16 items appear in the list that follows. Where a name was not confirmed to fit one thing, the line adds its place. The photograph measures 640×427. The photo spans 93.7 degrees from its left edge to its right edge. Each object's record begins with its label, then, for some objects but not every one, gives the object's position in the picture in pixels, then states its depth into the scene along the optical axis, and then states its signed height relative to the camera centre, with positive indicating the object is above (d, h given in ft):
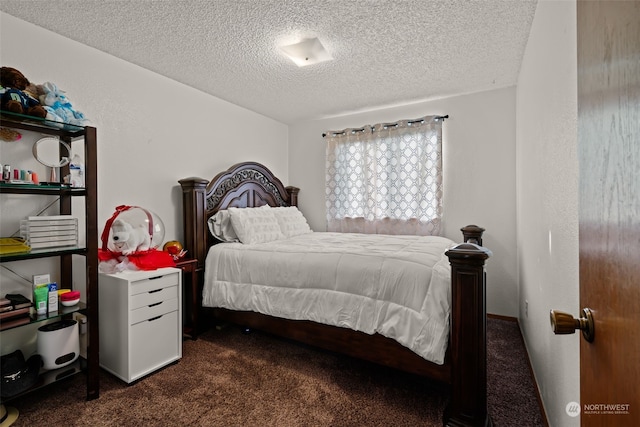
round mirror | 6.46 +1.44
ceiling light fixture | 7.52 +4.24
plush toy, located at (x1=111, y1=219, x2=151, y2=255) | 7.04 -0.54
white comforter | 5.55 -1.62
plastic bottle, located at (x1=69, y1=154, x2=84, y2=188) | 6.32 +0.90
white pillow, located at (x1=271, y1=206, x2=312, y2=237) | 11.42 -0.29
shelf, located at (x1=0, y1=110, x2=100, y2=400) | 5.88 -0.60
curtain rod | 11.19 +3.58
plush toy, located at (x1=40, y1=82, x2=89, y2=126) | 6.02 +2.25
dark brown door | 1.42 +0.03
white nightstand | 6.52 -2.45
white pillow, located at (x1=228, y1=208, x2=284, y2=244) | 9.62 -0.37
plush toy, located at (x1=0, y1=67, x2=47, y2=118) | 5.36 +2.22
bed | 4.95 -1.92
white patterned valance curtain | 11.43 +1.44
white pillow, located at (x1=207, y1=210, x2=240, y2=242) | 9.82 -0.42
